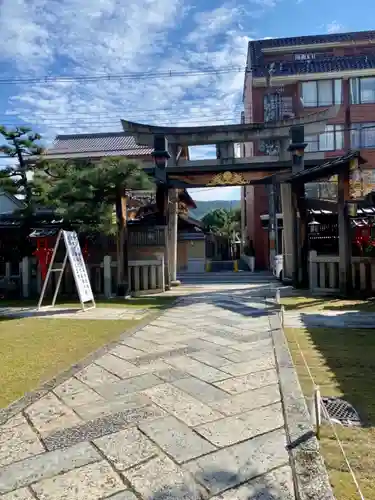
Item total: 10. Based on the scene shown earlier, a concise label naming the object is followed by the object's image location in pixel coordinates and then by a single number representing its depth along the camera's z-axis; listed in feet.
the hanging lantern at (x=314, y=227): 40.24
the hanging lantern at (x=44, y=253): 30.32
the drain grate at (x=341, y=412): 9.21
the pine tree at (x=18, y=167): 38.83
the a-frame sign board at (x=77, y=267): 26.58
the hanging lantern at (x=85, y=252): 33.60
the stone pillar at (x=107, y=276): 32.63
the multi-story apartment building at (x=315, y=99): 70.79
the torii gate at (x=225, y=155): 38.86
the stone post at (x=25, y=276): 33.86
